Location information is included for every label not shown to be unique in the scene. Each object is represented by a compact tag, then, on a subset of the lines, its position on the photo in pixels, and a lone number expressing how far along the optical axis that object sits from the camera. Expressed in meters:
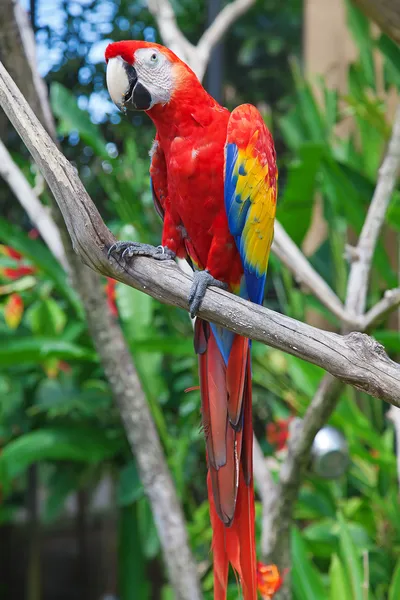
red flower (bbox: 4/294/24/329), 4.28
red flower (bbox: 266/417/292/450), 4.24
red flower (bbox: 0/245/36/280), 4.52
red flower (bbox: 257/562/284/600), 3.16
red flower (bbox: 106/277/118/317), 3.88
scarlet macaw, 3.04
